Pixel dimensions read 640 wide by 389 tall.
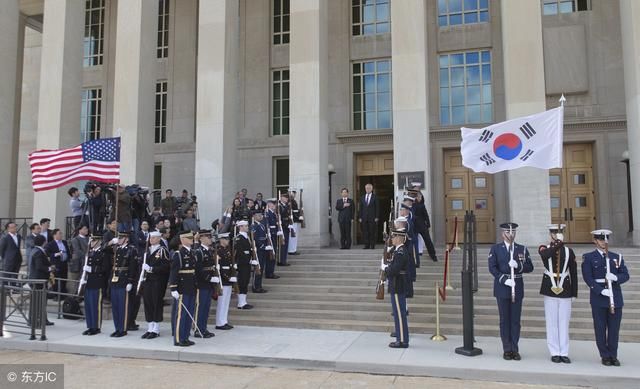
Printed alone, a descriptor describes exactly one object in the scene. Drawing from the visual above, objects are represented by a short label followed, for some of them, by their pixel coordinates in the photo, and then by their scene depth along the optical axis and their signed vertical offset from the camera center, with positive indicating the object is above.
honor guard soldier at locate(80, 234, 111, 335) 10.10 -1.20
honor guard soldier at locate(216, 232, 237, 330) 10.48 -1.19
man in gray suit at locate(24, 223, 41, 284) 12.50 -0.23
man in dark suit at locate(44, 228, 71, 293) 12.05 -0.71
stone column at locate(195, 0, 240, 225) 16.92 +4.04
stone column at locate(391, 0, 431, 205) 15.48 +4.31
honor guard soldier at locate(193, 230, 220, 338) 9.62 -1.05
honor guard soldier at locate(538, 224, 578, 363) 7.66 -0.99
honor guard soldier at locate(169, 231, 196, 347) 9.08 -1.16
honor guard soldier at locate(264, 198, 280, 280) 12.69 -0.13
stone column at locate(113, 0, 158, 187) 17.09 +4.73
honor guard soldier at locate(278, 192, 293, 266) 13.62 +0.05
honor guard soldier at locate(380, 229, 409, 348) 8.66 -1.13
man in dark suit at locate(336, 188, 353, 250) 15.09 +0.30
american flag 11.48 +1.45
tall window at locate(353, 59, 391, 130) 20.73 +5.49
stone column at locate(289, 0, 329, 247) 16.17 +3.75
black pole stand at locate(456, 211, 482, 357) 8.04 -1.10
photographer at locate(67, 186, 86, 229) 14.38 +0.55
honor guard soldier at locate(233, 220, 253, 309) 11.30 -0.79
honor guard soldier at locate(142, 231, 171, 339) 9.74 -1.12
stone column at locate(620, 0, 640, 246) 14.13 +3.72
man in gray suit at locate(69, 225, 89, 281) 12.09 -0.54
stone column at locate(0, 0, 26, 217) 18.69 +5.48
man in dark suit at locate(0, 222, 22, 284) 12.65 -0.58
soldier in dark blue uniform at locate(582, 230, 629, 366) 7.41 -1.02
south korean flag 8.77 +1.48
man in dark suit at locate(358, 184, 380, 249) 14.79 +0.28
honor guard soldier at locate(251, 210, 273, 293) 12.02 -0.46
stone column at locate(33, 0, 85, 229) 17.52 +4.93
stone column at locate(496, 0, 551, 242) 14.30 +3.97
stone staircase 9.65 -1.69
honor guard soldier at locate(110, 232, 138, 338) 9.95 -1.14
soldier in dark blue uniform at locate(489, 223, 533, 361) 7.85 -0.92
